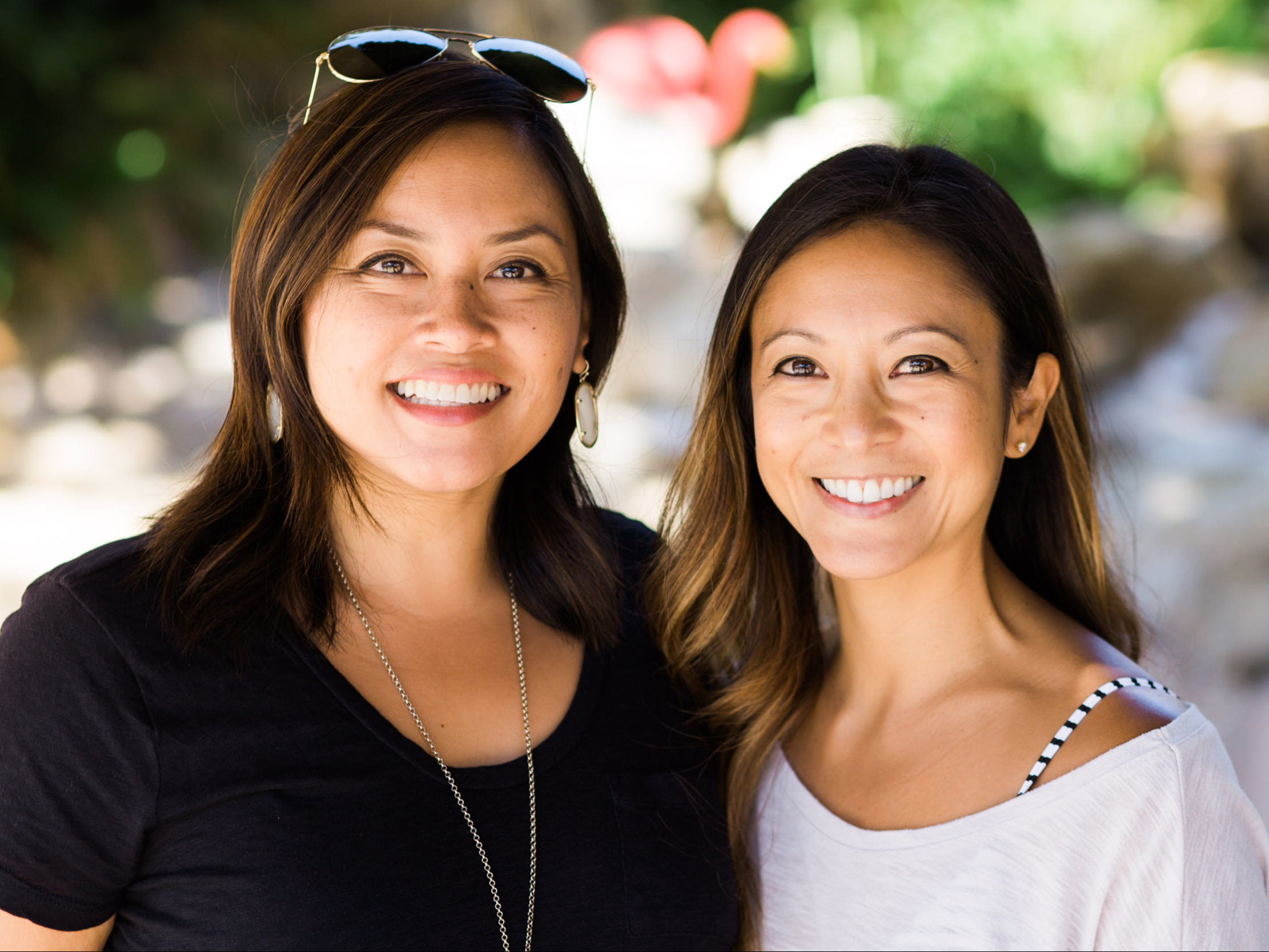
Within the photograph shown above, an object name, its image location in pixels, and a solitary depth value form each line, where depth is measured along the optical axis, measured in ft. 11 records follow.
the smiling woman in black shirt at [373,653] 5.08
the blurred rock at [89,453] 21.09
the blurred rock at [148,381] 23.86
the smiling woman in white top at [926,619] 5.12
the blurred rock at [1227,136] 30.94
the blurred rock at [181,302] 26.43
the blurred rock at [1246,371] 24.11
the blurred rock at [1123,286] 27.61
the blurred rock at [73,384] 23.43
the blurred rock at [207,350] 25.17
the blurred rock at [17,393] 22.49
